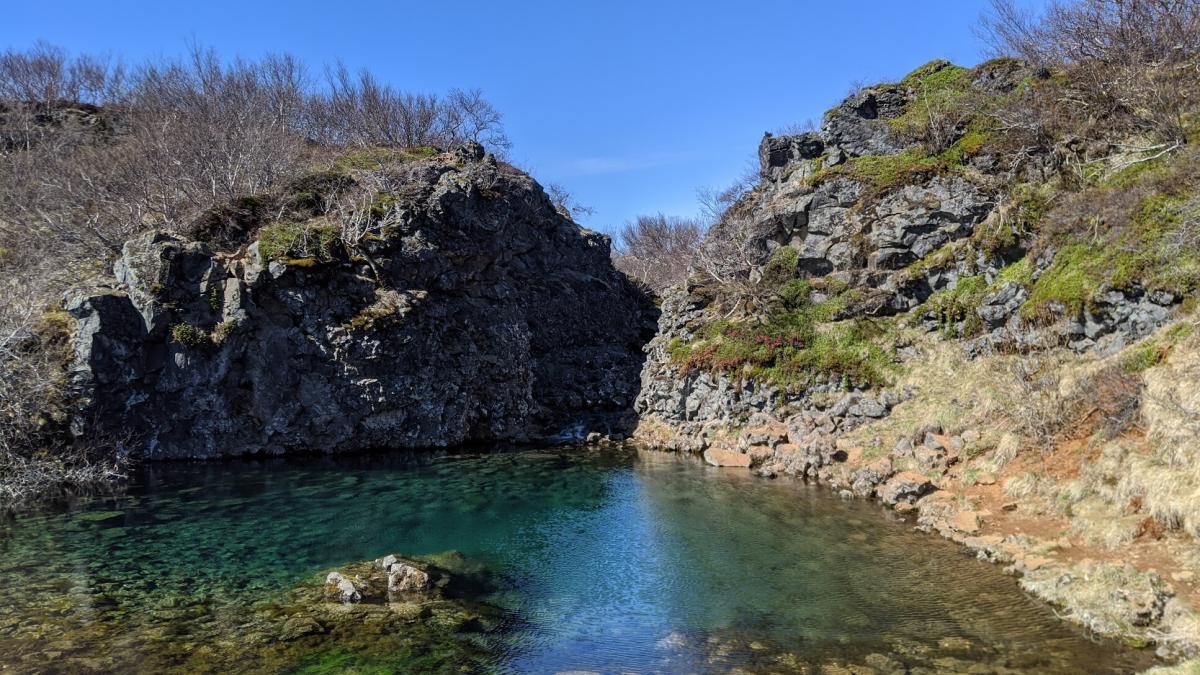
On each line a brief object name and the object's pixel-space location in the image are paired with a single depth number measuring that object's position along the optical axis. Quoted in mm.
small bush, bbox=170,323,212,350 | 29938
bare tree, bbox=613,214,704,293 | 62744
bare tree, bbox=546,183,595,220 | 58062
